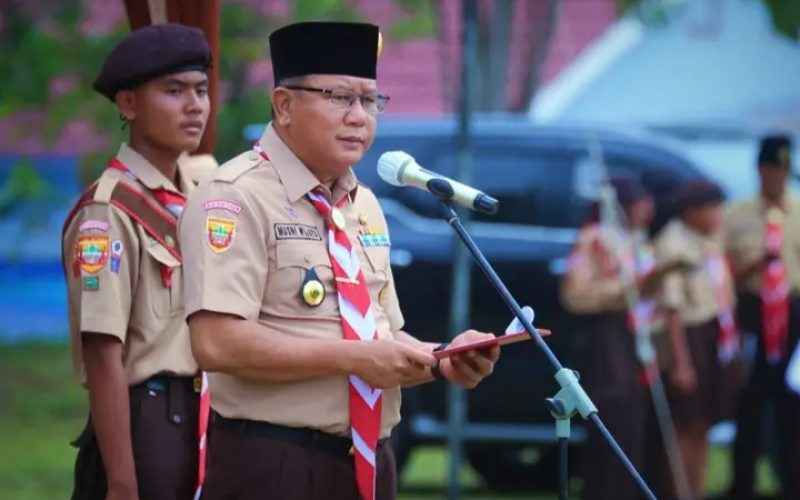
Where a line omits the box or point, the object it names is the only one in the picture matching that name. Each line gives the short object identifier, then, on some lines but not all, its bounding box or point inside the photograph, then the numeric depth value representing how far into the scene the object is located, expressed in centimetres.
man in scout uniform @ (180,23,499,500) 873
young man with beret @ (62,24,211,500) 1026
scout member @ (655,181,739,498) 2056
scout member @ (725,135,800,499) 2128
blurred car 2170
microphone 884
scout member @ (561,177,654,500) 1947
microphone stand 861
